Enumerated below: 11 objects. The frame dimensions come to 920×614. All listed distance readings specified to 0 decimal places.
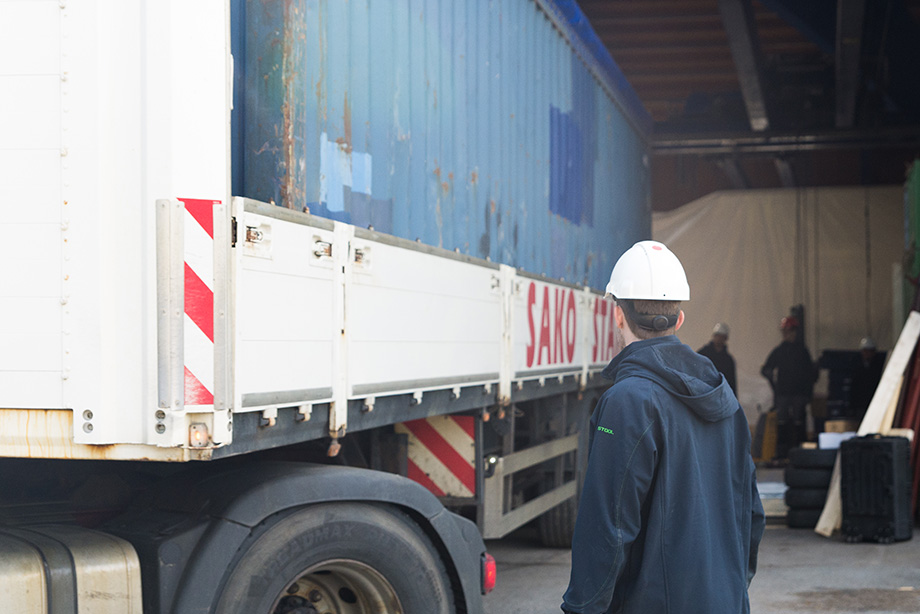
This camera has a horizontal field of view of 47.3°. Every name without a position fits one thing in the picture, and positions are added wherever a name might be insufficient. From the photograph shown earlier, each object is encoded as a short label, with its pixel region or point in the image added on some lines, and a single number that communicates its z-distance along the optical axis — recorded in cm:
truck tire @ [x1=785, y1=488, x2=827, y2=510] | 929
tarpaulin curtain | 1850
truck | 277
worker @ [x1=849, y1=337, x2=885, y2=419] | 1442
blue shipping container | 347
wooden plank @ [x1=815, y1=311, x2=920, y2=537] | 900
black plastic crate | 845
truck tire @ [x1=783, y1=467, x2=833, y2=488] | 923
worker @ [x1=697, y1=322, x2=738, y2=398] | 1349
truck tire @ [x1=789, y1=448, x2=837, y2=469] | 918
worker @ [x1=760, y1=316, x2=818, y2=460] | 1488
